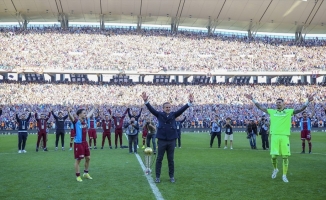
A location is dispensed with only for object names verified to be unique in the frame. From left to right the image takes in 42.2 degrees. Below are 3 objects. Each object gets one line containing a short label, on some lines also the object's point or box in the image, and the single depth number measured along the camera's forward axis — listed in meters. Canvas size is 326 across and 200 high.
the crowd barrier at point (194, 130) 42.55
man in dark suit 10.60
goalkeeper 10.76
